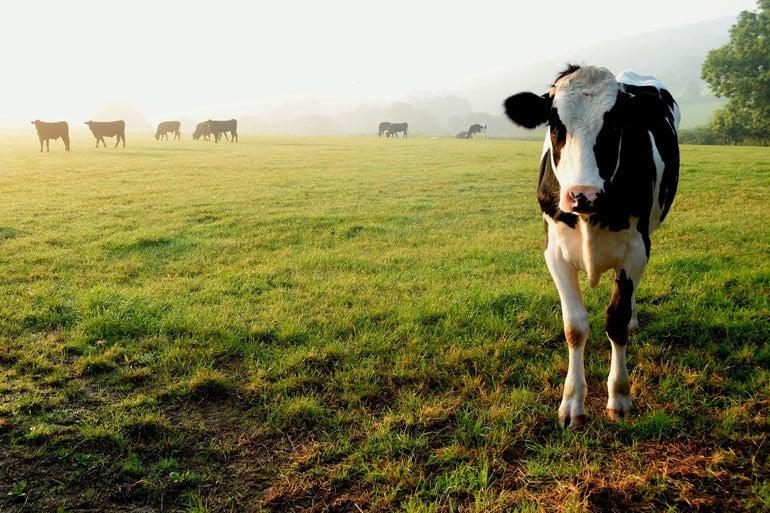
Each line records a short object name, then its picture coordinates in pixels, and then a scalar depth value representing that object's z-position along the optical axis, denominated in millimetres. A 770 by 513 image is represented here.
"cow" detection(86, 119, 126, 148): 34084
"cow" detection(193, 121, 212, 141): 46344
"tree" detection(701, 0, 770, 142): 38000
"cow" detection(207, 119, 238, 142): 44938
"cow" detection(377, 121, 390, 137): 65562
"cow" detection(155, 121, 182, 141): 46844
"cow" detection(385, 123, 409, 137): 64438
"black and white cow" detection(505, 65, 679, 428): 3352
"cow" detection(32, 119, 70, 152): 29844
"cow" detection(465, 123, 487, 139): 61344
